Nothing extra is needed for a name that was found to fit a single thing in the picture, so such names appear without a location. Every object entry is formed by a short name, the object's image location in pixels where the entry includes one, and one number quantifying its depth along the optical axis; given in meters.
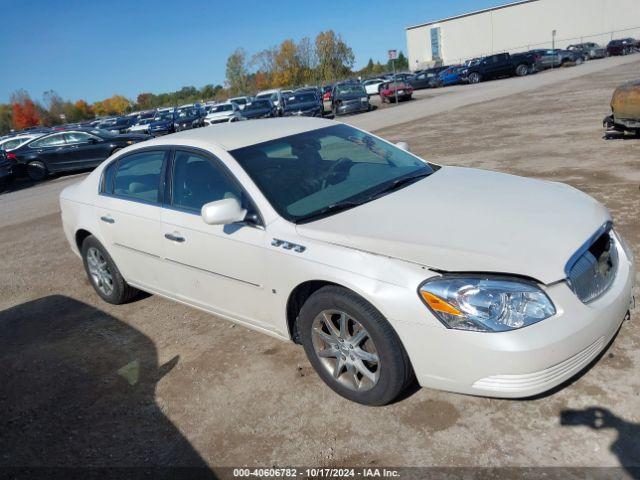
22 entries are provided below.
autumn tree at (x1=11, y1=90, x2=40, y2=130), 95.81
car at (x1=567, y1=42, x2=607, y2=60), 48.75
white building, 65.19
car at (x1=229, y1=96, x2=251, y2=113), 38.97
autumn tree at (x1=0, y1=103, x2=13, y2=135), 89.50
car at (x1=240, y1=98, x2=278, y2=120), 27.54
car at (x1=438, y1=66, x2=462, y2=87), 42.81
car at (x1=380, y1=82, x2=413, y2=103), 33.12
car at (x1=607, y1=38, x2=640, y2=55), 48.84
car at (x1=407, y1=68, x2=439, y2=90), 44.62
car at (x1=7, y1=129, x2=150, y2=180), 17.45
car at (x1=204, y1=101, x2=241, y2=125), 27.17
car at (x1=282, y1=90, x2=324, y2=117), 28.20
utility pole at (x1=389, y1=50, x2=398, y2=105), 29.45
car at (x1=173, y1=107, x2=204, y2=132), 28.80
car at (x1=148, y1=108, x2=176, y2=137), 28.11
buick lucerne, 2.58
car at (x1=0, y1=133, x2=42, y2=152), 19.42
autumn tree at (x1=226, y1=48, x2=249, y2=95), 88.25
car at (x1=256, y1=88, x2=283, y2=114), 29.19
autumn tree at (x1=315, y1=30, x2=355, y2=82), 85.88
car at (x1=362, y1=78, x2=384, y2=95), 43.84
